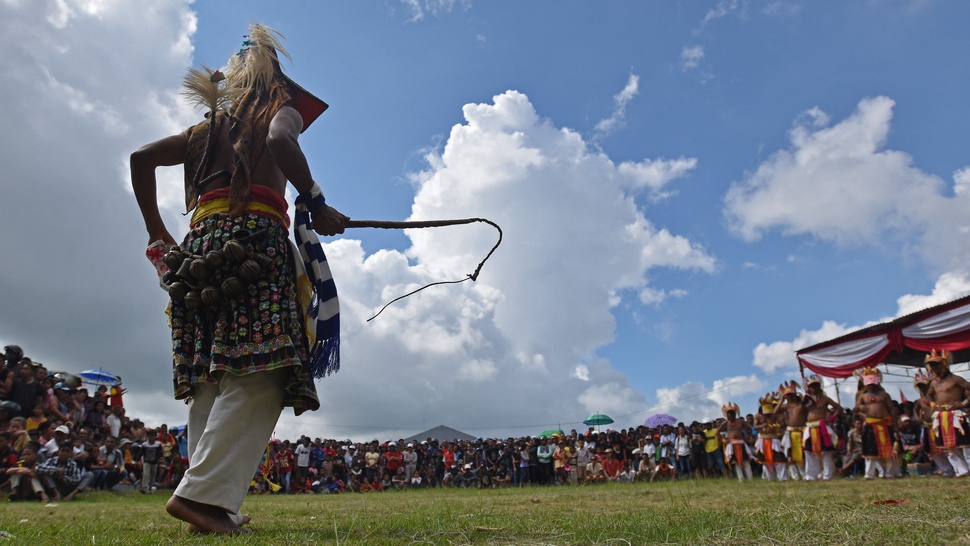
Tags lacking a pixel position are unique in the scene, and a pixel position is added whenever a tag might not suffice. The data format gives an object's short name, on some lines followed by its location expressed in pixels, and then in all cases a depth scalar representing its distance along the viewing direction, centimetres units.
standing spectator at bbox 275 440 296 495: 1739
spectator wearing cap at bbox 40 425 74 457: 1041
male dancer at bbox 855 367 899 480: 1108
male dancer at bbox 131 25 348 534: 276
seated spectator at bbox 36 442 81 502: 995
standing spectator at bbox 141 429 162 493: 1284
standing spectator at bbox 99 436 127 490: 1202
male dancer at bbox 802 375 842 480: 1185
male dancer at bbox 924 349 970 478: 991
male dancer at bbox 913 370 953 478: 1075
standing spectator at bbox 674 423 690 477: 1612
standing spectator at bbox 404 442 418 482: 1980
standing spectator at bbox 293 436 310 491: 1783
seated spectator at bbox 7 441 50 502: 965
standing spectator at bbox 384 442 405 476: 1977
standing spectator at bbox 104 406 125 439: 1425
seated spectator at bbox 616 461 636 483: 1695
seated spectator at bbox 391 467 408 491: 1948
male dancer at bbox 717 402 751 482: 1432
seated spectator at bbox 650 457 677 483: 1630
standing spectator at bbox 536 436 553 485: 1859
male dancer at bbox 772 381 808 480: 1248
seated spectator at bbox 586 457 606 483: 1708
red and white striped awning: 1323
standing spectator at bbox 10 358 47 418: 1126
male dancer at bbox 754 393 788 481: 1323
